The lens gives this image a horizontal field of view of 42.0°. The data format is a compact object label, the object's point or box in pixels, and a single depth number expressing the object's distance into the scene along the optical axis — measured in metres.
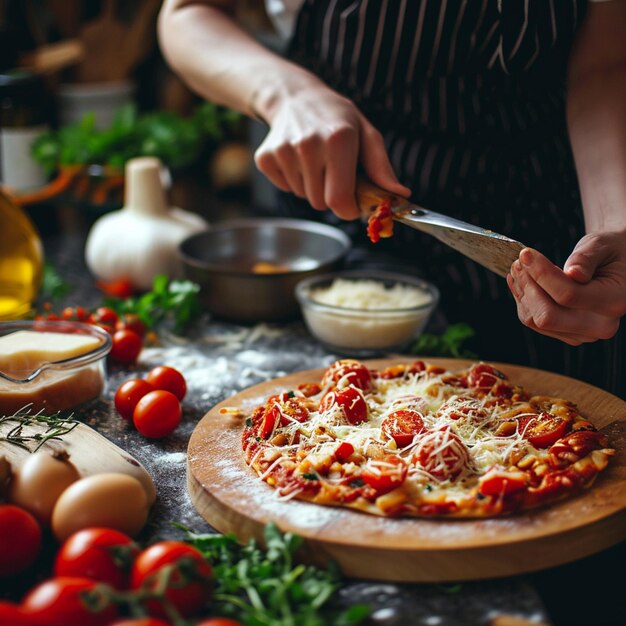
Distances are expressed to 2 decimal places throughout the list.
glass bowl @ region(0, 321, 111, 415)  1.76
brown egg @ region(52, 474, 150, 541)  1.32
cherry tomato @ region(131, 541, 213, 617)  1.16
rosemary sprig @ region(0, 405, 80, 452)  1.53
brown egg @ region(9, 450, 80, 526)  1.37
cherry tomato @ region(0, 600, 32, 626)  1.07
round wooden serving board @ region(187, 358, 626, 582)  1.31
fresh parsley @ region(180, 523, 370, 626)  1.18
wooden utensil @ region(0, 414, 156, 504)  1.46
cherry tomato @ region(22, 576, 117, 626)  1.09
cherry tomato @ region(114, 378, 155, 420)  1.88
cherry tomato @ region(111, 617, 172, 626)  1.04
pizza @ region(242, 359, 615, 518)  1.43
